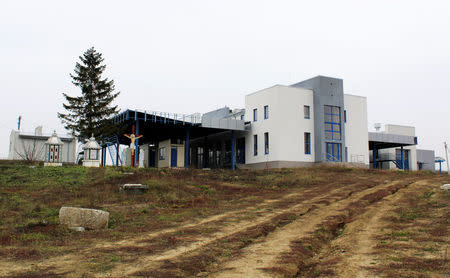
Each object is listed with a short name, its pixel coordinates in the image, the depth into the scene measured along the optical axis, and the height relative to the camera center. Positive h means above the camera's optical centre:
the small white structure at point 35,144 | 50.72 +2.51
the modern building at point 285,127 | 41.44 +3.89
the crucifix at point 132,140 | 38.06 +2.30
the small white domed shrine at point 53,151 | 37.09 +1.28
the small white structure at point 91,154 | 36.81 +1.00
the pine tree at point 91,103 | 42.97 +6.47
